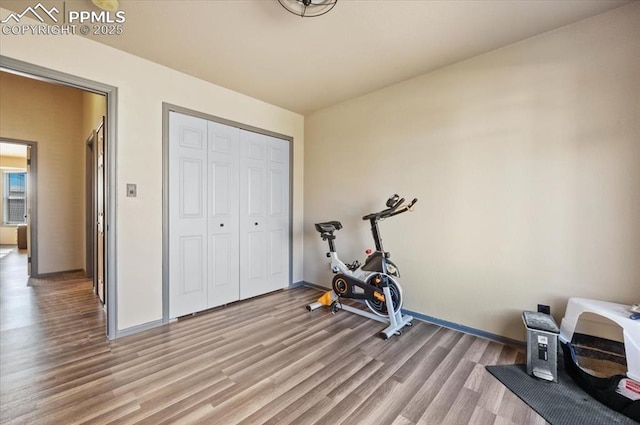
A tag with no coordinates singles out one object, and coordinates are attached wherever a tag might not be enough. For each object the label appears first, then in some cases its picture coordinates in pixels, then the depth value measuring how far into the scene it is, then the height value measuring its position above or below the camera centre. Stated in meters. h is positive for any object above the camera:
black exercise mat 1.49 -1.18
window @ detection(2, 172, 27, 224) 7.97 +0.29
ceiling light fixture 1.80 +1.43
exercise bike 2.68 -0.82
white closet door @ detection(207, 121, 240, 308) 3.16 -0.08
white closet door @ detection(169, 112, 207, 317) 2.84 -0.06
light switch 2.54 +0.18
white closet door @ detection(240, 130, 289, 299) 3.51 -0.07
